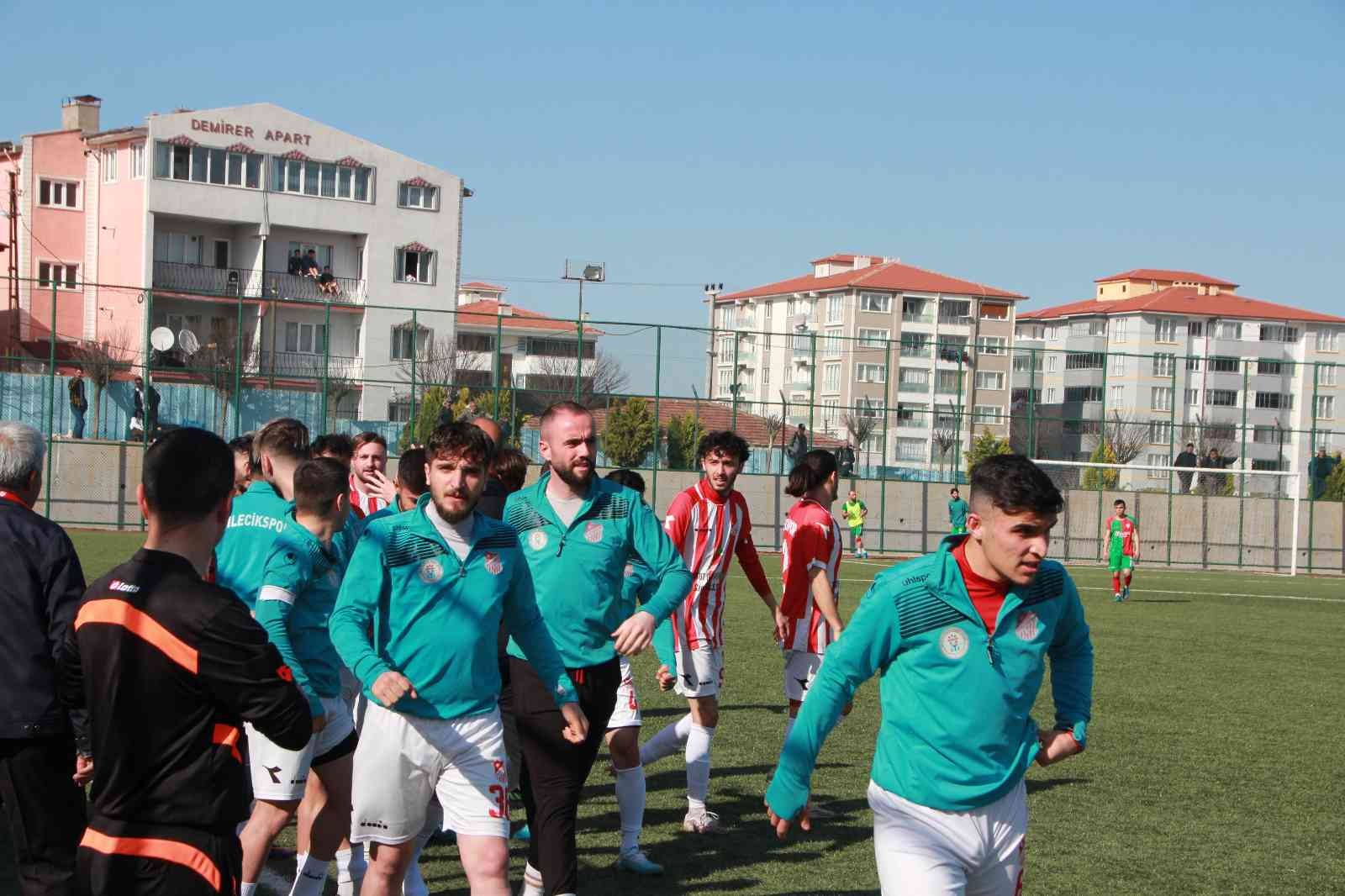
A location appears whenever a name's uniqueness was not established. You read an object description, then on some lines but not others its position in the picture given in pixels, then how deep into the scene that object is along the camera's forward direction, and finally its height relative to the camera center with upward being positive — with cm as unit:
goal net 3666 -207
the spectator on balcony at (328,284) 5952 +548
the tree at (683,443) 3412 -47
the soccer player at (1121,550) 2380 -188
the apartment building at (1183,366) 3903 +413
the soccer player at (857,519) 3253 -207
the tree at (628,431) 3375 -23
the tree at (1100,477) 3697 -102
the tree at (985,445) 3794 -27
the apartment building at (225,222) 5759 +814
